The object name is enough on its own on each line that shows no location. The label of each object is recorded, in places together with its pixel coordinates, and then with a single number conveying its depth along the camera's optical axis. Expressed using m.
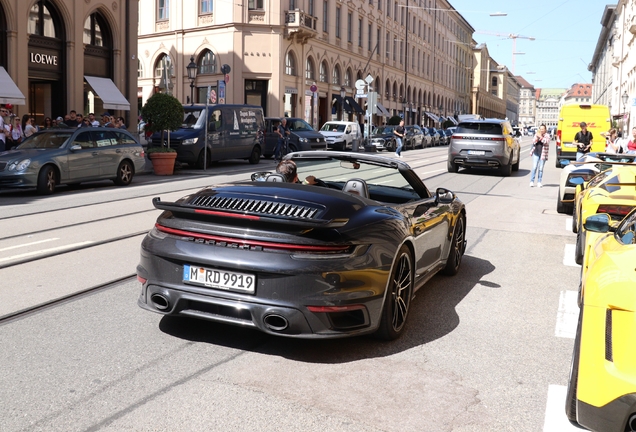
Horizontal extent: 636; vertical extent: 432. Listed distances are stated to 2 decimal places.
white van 36.66
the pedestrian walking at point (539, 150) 19.06
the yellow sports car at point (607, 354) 3.03
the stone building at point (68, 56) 25.28
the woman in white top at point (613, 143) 21.43
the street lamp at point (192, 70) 27.75
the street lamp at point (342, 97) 51.47
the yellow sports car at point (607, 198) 8.30
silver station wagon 15.30
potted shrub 21.36
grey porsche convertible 4.43
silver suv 22.45
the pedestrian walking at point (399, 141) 32.08
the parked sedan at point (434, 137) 55.31
